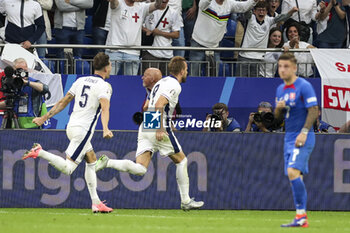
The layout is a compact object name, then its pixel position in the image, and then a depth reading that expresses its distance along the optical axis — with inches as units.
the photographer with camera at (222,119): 576.7
